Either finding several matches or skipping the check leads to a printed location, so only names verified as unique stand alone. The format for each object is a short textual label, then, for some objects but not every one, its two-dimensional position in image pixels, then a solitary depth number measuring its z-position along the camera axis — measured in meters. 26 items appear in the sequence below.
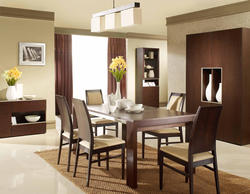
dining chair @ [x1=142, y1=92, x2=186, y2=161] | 3.51
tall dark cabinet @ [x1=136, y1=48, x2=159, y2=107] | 8.79
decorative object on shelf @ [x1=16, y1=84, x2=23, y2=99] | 5.33
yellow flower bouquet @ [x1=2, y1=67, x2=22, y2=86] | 5.08
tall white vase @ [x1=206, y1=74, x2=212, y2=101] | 4.80
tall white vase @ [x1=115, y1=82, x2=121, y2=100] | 3.91
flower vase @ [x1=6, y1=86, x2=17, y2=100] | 5.09
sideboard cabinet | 5.02
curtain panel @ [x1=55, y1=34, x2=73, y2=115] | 7.93
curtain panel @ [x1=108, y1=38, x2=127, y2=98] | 8.79
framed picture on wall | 5.46
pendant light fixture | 2.86
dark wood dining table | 2.78
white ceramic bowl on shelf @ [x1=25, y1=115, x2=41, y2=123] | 5.30
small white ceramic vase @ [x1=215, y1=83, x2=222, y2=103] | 4.64
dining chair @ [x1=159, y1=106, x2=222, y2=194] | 2.43
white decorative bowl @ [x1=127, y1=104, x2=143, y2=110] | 3.32
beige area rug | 2.75
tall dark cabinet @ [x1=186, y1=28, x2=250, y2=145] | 4.33
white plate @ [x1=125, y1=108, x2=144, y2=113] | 3.30
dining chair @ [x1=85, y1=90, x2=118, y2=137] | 4.61
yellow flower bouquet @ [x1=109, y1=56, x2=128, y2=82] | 3.87
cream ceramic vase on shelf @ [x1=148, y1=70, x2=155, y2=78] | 9.08
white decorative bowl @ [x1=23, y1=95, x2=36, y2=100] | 5.32
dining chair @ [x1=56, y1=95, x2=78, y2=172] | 3.30
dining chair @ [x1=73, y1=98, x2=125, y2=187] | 2.87
